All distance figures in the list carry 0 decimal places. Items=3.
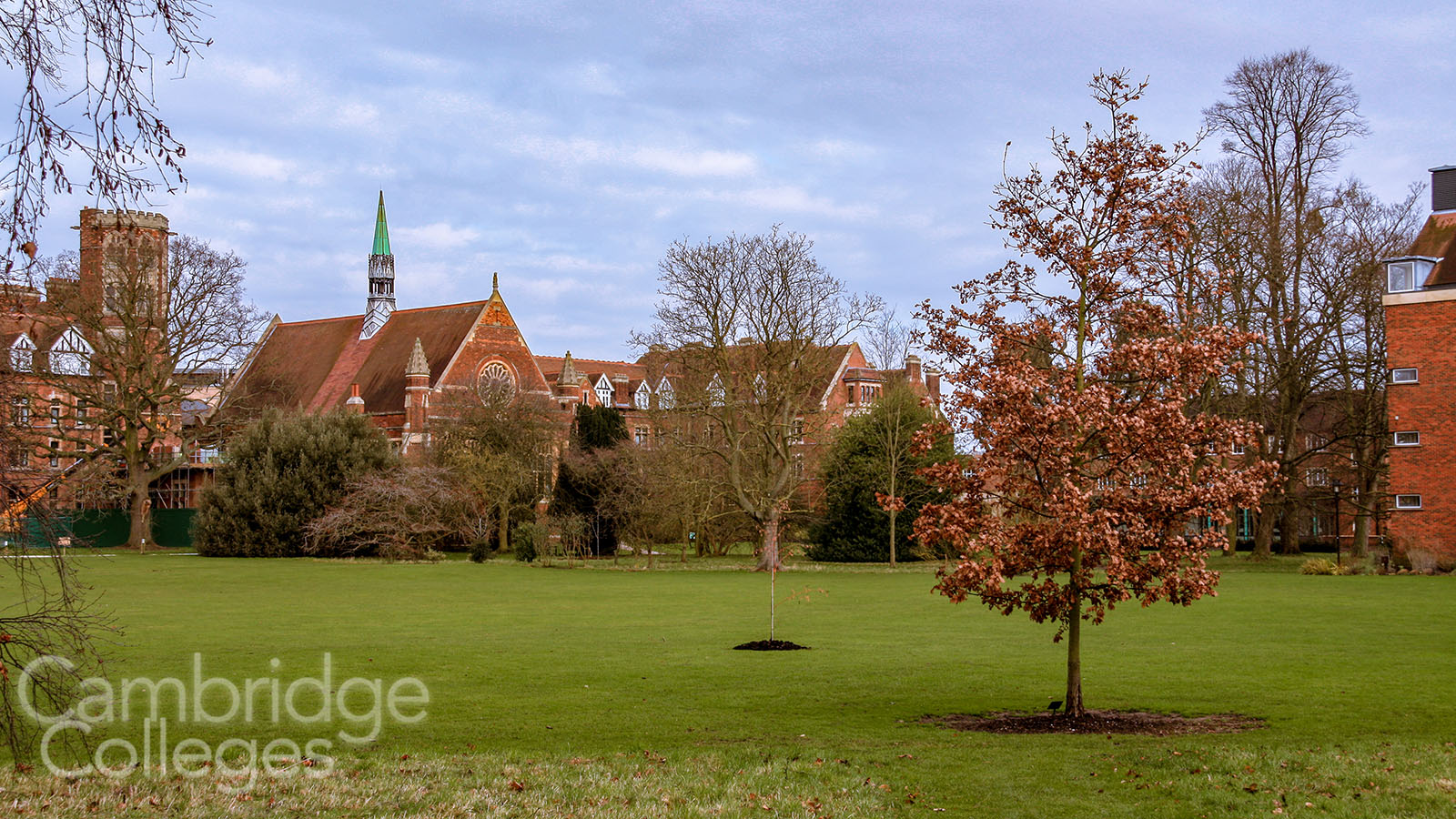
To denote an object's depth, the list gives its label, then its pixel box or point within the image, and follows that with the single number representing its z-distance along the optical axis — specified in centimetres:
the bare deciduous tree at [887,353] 6103
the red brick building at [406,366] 7000
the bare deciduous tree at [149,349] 4994
